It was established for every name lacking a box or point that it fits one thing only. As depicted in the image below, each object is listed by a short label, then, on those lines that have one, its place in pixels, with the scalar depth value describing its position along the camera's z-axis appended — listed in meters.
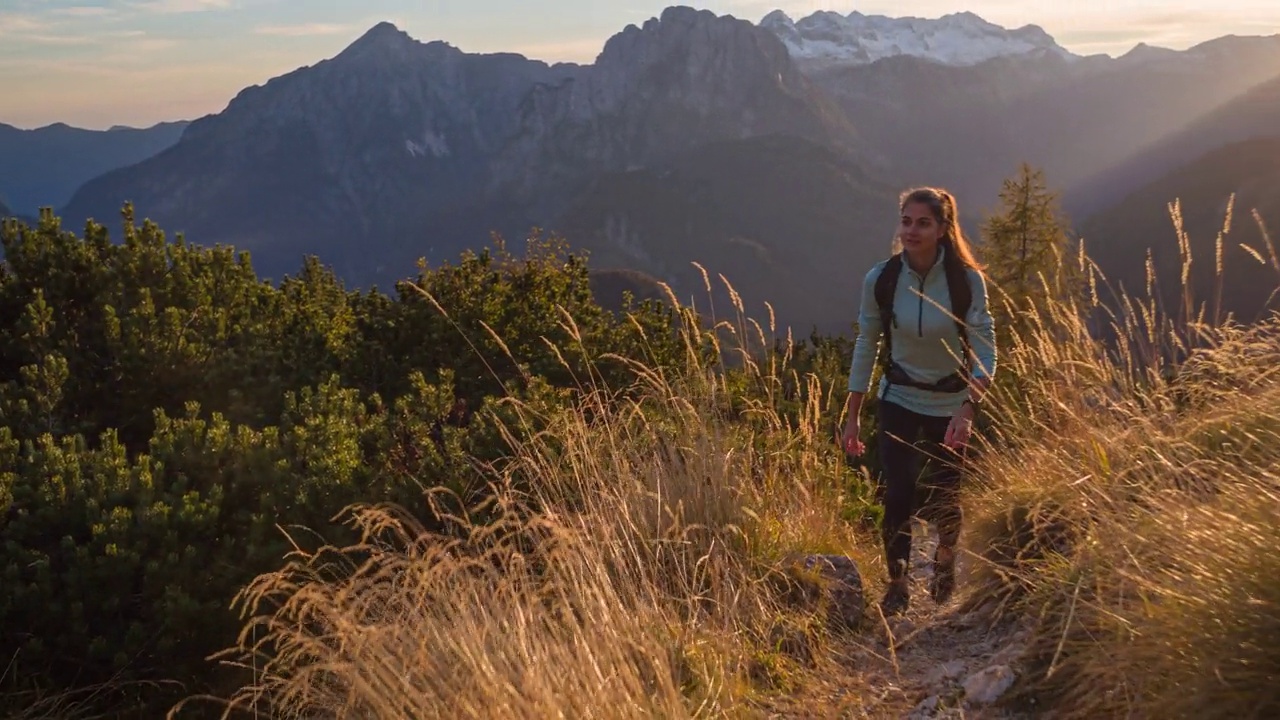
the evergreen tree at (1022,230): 24.44
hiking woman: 4.26
